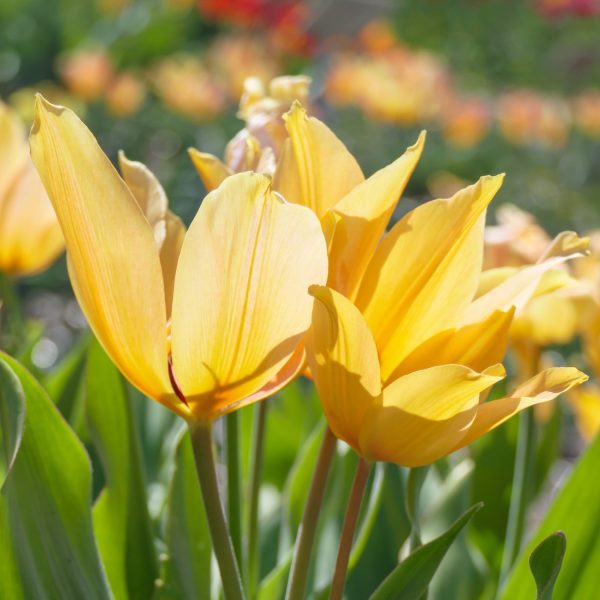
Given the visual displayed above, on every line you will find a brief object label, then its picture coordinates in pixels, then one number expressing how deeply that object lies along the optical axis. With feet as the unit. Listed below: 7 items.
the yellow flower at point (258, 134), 2.28
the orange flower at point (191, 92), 15.19
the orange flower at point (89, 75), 14.78
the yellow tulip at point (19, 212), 2.79
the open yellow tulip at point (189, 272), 2.09
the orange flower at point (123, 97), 14.55
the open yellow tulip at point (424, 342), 2.10
